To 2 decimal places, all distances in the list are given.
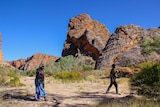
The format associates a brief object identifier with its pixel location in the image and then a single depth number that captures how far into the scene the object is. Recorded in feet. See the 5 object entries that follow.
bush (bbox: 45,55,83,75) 94.35
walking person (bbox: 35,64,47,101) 32.73
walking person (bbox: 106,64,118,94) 39.73
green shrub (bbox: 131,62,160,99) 31.48
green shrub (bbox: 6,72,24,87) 54.41
